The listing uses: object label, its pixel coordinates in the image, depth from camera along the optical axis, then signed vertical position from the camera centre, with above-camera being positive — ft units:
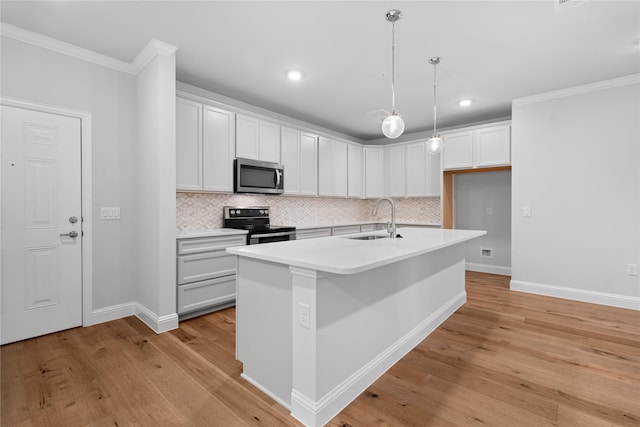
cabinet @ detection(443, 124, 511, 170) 14.79 +3.30
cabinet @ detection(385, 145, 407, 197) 19.01 +2.60
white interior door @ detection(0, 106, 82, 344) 8.27 -0.36
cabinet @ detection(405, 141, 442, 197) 17.62 +2.36
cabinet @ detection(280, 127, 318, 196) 14.96 +2.60
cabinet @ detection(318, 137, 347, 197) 16.96 +2.56
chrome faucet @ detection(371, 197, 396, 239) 8.92 -0.54
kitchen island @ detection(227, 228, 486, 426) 5.23 -2.14
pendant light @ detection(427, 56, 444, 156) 10.07 +2.27
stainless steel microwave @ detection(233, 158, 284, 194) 12.59 +1.54
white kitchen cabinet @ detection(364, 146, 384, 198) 19.83 +2.66
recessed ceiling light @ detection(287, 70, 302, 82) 10.98 +5.06
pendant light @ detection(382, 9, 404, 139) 7.86 +2.34
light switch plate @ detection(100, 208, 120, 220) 9.81 -0.04
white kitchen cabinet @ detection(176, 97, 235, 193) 11.00 +2.50
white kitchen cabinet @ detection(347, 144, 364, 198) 18.84 +2.60
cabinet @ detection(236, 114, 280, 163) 12.87 +3.26
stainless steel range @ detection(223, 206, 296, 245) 12.08 -0.57
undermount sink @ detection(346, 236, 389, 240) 9.33 -0.81
